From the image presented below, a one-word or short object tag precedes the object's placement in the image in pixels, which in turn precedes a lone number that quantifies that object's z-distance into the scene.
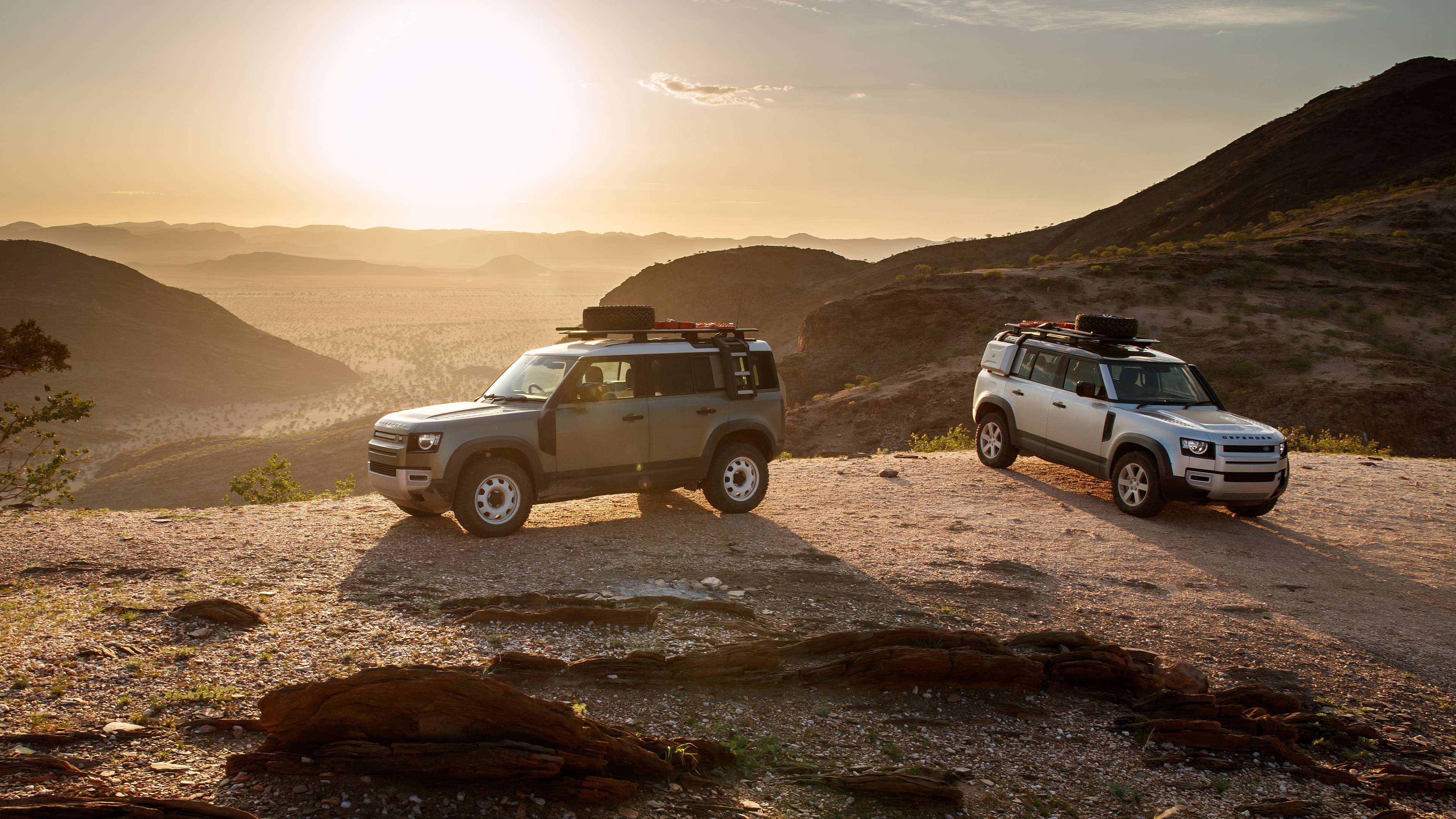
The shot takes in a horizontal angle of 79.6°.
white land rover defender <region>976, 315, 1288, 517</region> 11.03
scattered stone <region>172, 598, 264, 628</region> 6.61
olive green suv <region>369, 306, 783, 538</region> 9.57
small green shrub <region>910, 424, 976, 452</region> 20.22
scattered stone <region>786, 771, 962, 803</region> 4.79
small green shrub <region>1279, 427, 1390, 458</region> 19.03
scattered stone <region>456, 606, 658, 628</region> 6.89
